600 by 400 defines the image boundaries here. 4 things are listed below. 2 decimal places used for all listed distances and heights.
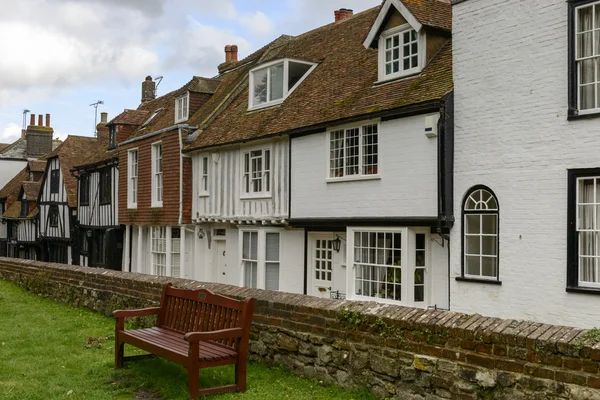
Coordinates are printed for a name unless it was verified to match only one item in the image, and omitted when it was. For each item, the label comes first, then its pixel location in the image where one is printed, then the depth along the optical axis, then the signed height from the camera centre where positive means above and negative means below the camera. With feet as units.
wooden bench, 21.97 -4.98
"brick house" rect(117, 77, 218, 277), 75.41 +2.43
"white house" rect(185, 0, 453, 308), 45.39 +3.46
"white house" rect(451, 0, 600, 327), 35.96 +2.85
